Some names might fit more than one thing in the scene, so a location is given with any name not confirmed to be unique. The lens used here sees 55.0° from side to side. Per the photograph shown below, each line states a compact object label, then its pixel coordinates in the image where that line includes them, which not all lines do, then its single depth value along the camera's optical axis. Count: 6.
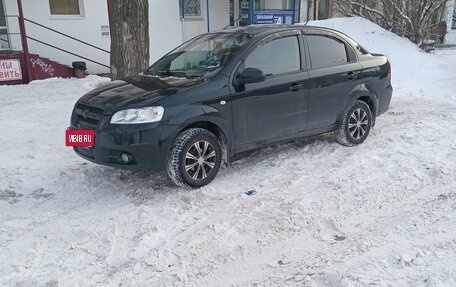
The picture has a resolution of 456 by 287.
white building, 11.84
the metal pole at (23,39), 10.59
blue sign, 13.31
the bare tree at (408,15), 12.62
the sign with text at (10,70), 10.74
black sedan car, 4.25
